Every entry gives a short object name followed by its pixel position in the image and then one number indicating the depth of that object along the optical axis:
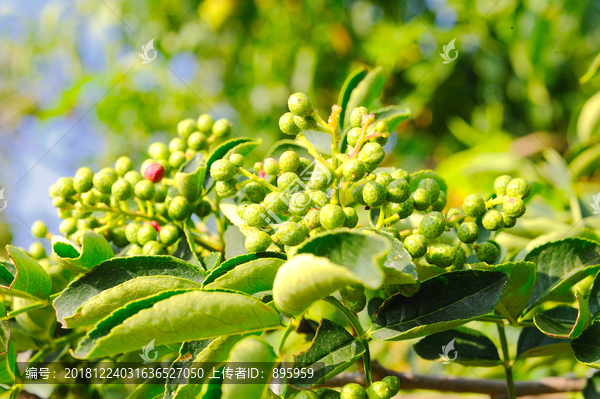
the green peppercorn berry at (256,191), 0.22
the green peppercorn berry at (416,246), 0.21
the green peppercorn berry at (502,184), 0.23
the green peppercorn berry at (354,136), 0.22
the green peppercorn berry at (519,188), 0.22
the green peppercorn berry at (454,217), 0.23
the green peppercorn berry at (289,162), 0.22
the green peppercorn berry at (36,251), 0.26
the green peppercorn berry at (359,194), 0.22
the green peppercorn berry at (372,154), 0.21
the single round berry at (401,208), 0.22
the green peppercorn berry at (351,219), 0.21
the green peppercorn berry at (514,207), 0.22
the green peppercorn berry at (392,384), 0.21
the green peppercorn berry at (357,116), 0.23
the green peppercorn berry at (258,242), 0.21
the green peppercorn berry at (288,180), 0.22
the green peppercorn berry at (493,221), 0.22
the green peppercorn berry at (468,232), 0.22
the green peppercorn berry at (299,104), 0.22
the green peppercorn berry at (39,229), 0.27
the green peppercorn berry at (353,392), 0.20
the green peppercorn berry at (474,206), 0.22
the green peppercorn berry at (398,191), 0.21
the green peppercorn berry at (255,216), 0.22
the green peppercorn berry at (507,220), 0.23
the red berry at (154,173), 0.25
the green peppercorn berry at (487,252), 0.23
